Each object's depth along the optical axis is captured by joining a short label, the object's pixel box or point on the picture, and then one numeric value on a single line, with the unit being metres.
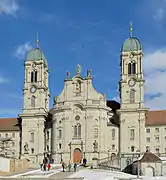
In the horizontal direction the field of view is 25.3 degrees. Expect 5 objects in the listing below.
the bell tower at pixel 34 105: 73.43
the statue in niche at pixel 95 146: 68.51
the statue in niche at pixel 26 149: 73.27
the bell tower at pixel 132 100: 70.16
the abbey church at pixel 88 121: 69.82
